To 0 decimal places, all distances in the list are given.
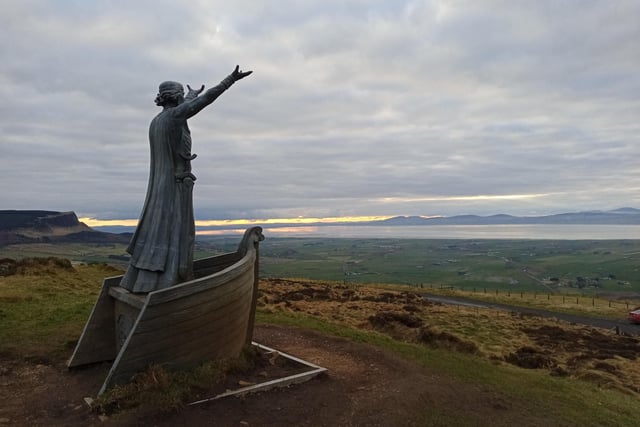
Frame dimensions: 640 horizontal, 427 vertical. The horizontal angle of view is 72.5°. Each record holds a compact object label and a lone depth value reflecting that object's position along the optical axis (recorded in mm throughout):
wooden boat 7719
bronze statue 9062
